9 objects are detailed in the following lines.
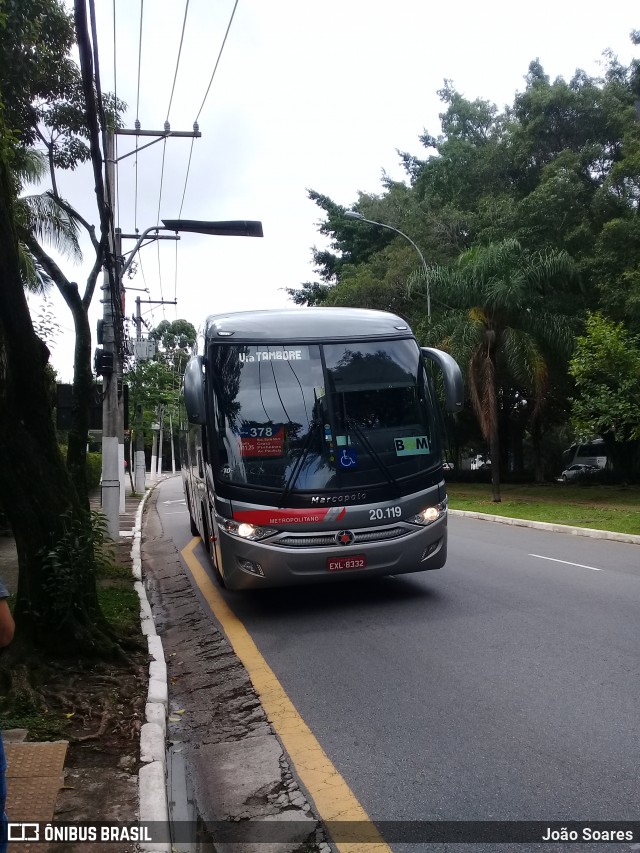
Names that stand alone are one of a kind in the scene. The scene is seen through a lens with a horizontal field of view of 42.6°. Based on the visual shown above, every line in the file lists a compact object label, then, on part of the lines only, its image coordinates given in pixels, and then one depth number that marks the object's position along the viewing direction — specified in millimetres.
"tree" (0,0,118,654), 6133
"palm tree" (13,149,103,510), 10664
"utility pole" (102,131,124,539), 15070
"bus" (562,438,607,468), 39219
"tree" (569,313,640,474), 19141
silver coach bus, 8125
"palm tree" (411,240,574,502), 23766
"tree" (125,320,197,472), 29875
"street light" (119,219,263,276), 12312
